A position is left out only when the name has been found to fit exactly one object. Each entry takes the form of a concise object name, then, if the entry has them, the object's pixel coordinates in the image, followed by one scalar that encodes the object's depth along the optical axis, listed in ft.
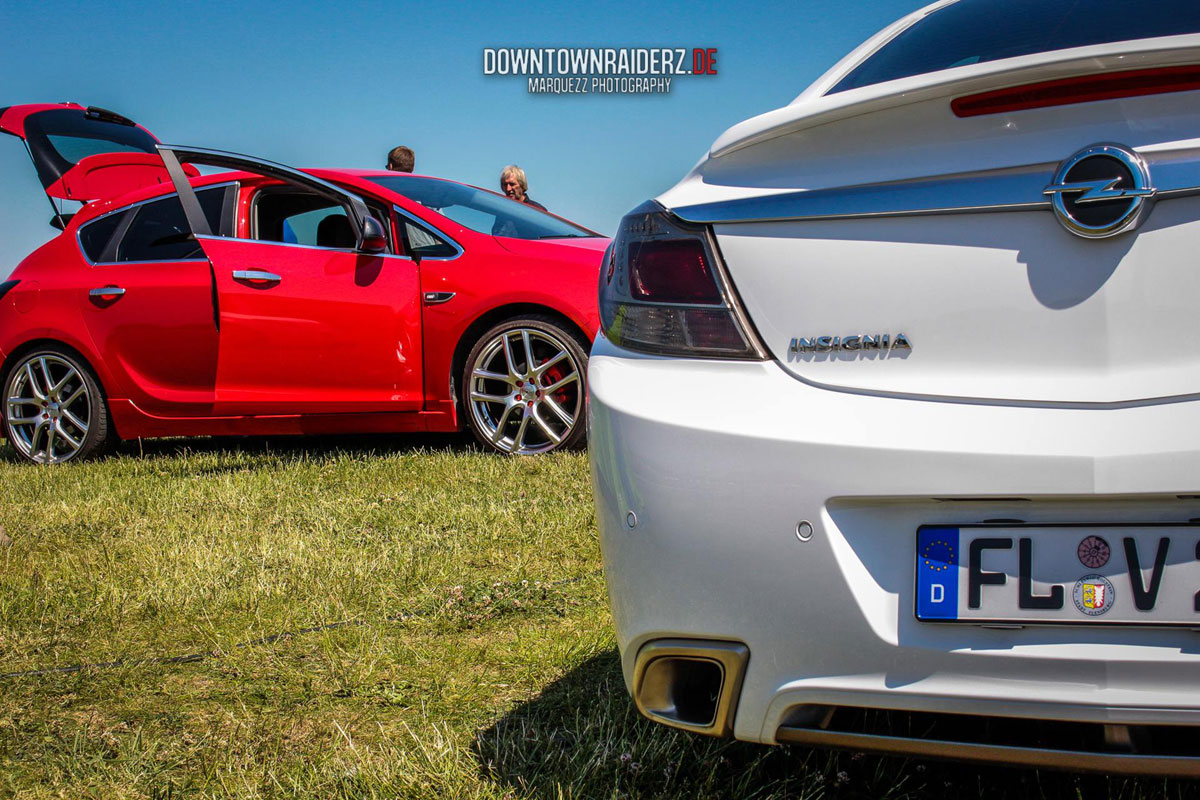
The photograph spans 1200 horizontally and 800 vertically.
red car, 16.97
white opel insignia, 4.38
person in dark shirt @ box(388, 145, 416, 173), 27.07
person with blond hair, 26.99
